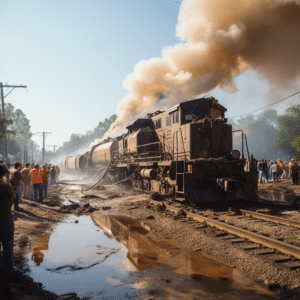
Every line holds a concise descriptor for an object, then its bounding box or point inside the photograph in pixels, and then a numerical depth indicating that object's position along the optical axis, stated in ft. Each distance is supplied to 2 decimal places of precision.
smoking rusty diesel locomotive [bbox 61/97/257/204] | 32.71
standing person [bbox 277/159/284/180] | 72.95
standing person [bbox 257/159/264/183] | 66.25
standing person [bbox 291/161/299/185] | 57.98
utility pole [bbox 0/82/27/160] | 81.80
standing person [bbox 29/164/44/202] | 41.19
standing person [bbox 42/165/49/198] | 45.53
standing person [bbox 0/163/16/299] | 13.23
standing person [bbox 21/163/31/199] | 45.79
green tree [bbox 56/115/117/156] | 264.74
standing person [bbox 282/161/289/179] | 76.20
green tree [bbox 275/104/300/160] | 151.12
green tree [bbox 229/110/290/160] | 195.72
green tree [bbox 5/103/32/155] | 215.06
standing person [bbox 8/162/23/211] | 32.64
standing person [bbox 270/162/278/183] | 66.64
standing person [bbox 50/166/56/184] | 84.81
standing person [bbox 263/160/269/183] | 66.25
